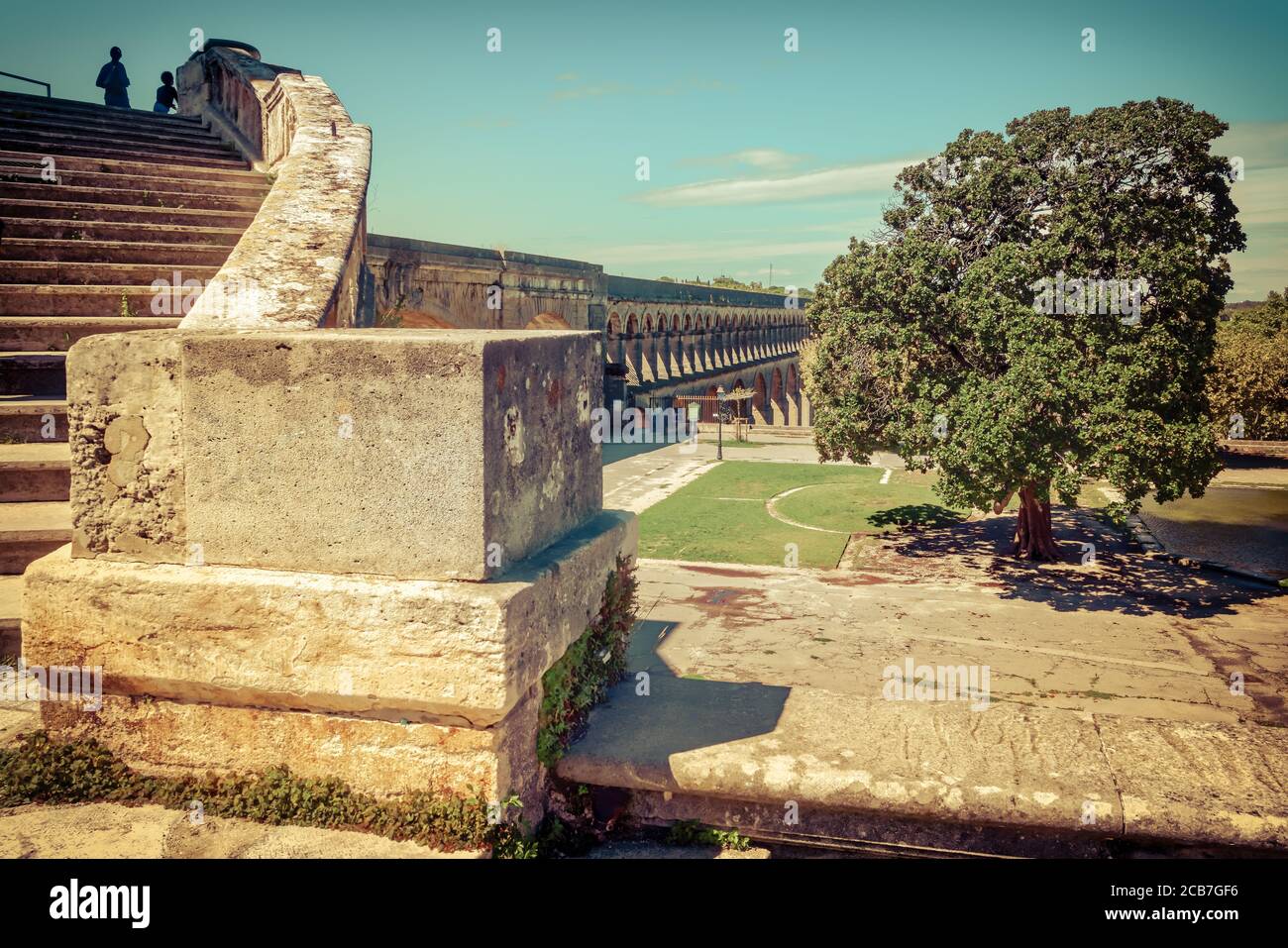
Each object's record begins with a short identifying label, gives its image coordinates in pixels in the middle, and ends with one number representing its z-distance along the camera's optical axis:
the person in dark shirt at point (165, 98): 14.21
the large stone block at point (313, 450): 2.32
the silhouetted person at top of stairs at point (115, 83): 14.27
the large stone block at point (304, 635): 2.30
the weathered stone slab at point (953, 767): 2.31
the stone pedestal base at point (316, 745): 2.38
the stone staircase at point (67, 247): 4.32
